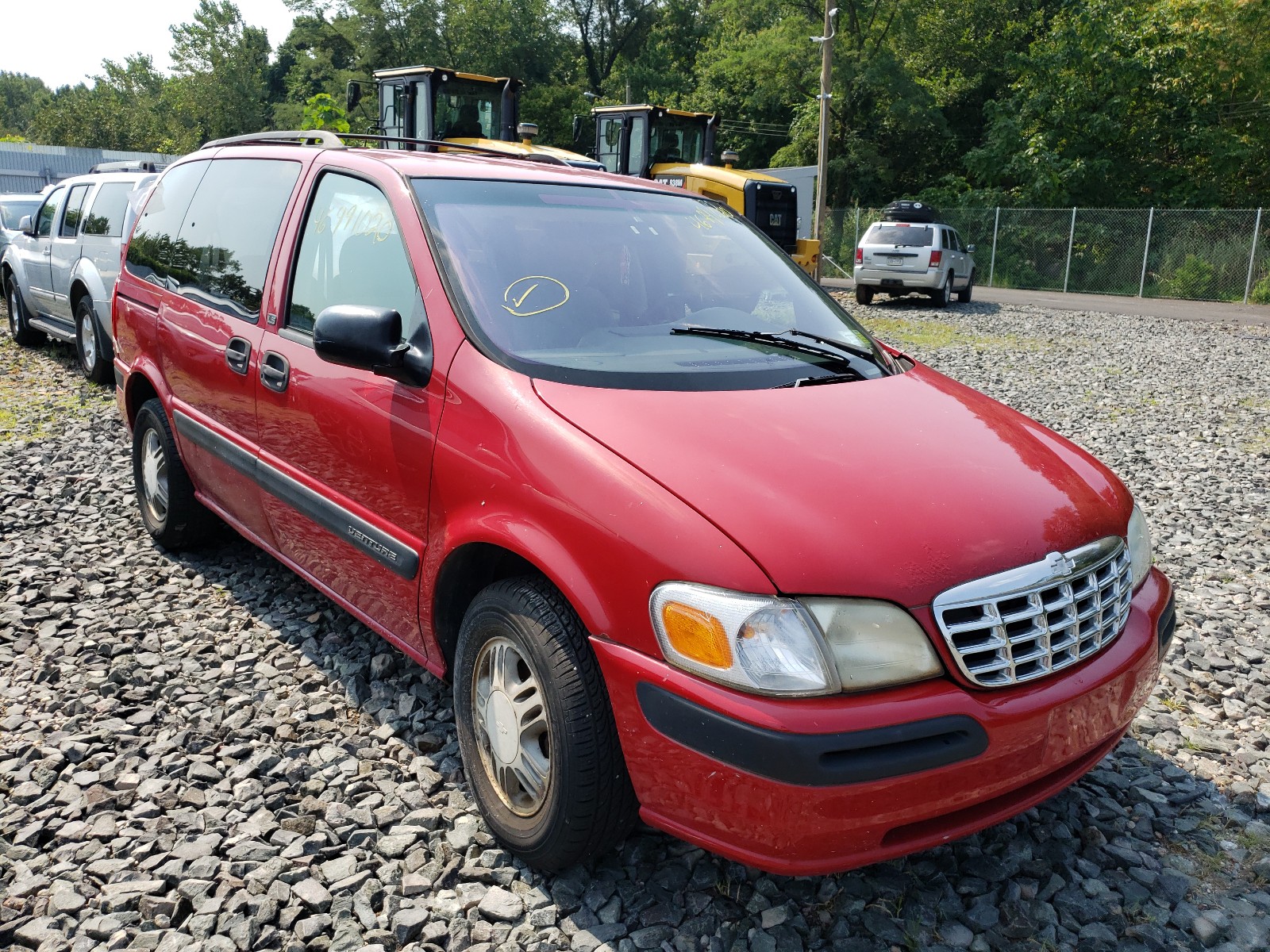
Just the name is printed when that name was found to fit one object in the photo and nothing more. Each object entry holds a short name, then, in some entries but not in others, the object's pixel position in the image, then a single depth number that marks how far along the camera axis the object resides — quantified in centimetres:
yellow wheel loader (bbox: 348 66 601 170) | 1512
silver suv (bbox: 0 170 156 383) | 881
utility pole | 2234
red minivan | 207
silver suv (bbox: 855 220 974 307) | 1950
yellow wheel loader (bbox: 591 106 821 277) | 1755
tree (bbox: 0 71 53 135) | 13106
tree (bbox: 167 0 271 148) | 6222
